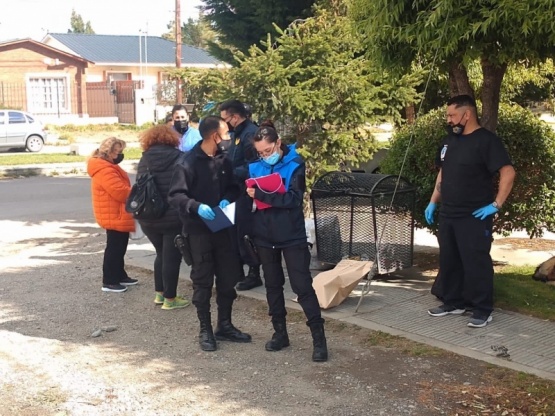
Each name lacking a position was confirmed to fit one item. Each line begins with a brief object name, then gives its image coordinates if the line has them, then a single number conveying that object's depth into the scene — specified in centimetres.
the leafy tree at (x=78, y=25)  9792
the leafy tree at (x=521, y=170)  711
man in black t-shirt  571
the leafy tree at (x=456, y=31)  475
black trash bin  711
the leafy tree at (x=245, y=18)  1237
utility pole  3089
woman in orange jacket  705
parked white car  2488
